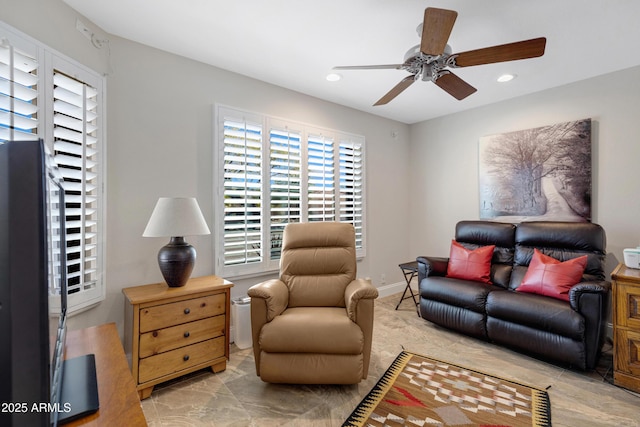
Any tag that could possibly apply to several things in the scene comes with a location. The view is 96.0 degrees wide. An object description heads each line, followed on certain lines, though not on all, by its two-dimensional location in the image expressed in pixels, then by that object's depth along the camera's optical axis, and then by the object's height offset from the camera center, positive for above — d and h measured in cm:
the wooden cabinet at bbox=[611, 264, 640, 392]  201 -85
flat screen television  57 -16
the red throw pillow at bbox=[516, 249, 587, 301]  247 -59
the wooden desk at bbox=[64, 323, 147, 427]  89 -63
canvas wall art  302 +41
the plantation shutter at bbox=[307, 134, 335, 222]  343 +38
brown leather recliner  194 -86
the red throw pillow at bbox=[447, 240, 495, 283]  308 -59
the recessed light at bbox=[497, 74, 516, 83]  290 +135
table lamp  207 -15
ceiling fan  153 +98
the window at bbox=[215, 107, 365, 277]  276 +30
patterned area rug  175 -128
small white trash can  263 -104
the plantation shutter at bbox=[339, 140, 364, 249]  376 +34
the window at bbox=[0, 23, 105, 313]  151 +51
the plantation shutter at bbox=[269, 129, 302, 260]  307 +32
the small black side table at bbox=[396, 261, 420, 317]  351 -71
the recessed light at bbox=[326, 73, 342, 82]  288 +135
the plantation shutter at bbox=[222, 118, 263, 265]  276 +18
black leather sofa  220 -79
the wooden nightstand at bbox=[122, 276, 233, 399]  192 -85
